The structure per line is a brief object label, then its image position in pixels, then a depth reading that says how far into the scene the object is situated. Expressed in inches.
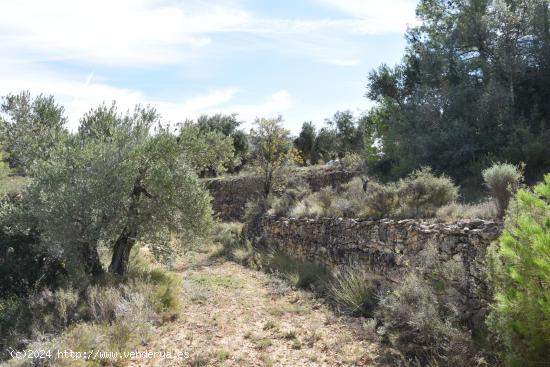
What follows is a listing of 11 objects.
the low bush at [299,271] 385.2
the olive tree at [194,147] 392.2
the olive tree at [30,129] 363.4
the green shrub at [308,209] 496.7
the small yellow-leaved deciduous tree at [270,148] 714.8
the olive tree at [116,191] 304.0
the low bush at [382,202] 376.8
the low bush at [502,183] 273.1
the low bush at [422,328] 196.9
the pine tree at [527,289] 122.7
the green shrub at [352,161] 717.1
